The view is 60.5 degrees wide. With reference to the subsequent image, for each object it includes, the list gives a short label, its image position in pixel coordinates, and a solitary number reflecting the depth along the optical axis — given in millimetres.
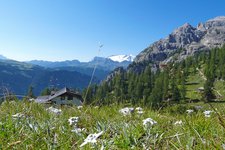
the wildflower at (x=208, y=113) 3782
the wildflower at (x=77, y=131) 2793
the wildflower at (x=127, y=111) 3949
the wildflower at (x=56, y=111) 3962
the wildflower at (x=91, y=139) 1998
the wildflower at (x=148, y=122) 2746
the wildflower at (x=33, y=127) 2868
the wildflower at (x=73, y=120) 3110
